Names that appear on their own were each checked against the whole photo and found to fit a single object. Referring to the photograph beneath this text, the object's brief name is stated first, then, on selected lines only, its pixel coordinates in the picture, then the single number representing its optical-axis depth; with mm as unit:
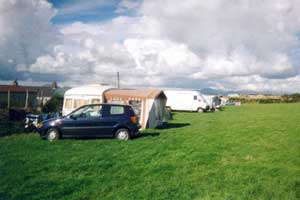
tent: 19516
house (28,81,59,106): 52822
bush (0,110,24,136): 16173
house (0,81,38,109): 37906
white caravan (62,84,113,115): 20531
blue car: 13836
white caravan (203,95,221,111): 43334
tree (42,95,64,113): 23297
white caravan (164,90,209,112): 39625
